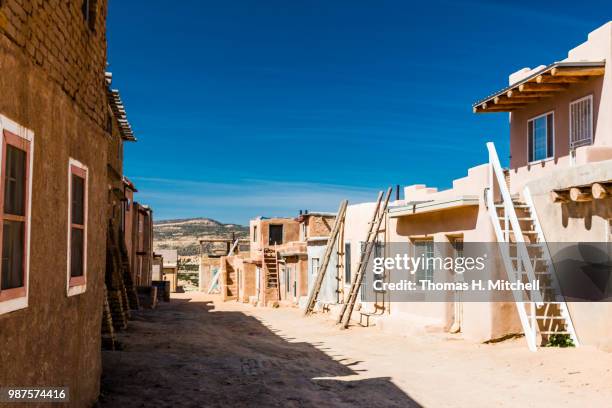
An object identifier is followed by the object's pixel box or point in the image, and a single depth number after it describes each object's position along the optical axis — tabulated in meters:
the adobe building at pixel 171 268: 51.53
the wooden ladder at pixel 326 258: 24.16
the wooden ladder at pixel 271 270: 34.06
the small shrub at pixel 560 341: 11.64
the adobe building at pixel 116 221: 14.85
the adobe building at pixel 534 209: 11.53
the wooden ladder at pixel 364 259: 19.61
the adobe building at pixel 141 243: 28.47
